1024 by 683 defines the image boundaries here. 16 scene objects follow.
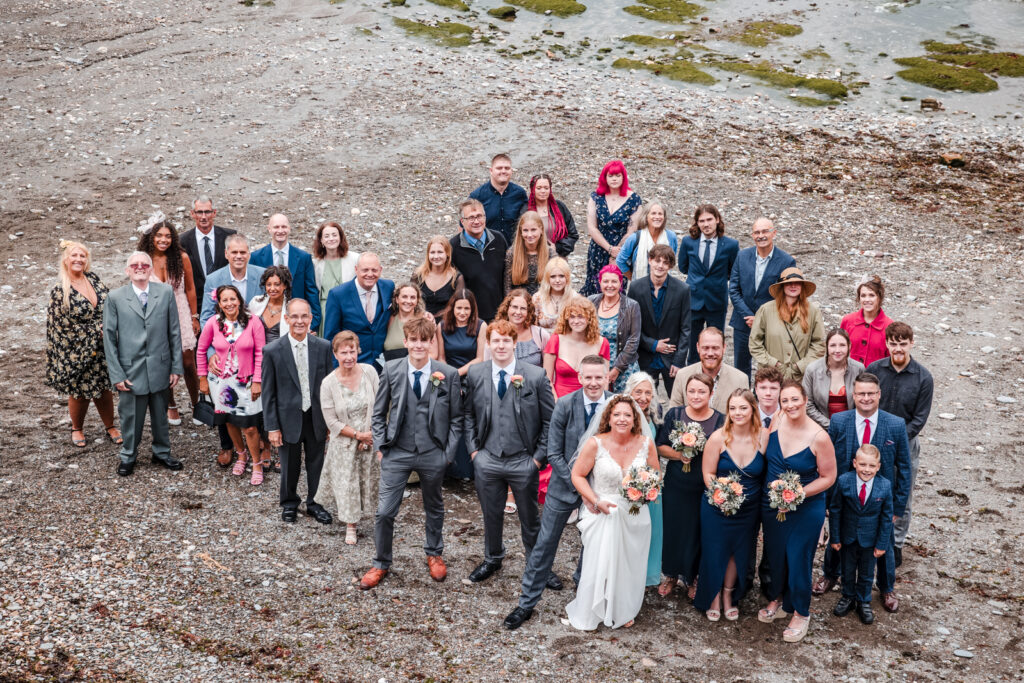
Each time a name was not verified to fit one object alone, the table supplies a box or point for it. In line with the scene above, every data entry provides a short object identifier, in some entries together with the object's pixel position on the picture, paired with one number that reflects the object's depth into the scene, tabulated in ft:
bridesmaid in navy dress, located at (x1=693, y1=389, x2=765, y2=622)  24.02
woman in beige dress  26.81
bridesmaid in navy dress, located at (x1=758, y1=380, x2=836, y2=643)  23.56
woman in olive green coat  29.53
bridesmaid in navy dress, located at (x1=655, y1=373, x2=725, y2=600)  24.90
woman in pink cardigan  29.50
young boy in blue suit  24.17
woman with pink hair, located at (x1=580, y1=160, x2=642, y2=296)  36.88
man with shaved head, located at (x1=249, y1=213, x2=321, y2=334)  32.50
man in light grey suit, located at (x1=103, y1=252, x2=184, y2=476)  29.84
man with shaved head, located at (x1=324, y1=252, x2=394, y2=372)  30.07
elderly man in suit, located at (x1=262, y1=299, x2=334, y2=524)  27.50
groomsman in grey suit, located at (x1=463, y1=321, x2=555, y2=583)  25.11
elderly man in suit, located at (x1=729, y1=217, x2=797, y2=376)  32.35
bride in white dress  23.91
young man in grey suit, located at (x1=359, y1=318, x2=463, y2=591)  25.22
